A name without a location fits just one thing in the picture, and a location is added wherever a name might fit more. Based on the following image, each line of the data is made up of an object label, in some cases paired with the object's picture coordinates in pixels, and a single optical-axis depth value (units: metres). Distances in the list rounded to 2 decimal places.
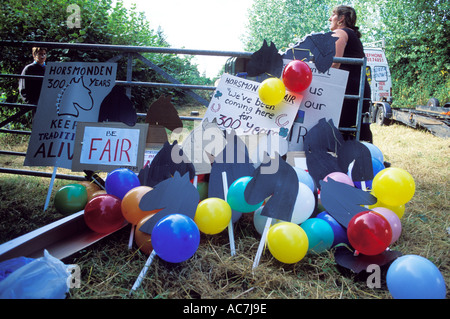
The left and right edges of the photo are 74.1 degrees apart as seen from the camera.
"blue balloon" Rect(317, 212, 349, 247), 1.86
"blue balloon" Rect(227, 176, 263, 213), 1.82
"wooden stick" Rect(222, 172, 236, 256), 1.83
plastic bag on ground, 1.21
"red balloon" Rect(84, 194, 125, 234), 1.82
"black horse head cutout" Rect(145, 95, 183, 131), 2.70
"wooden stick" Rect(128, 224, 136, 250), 1.83
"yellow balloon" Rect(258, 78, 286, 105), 2.43
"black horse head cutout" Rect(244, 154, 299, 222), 1.72
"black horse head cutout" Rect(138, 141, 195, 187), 2.18
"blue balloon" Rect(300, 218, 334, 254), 1.77
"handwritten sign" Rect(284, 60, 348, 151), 2.65
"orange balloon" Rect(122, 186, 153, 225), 1.83
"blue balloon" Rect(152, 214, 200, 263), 1.46
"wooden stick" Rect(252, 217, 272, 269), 1.65
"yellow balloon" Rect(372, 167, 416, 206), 1.74
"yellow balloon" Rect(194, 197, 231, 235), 1.74
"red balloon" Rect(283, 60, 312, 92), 2.44
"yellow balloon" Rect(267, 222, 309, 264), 1.57
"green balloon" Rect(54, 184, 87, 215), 2.18
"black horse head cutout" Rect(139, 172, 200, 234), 1.70
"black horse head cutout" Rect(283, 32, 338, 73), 2.61
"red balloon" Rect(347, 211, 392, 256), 1.49
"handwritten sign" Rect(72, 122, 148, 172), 2.62
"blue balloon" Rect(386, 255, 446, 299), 1.25
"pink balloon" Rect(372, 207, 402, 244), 1.85
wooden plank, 1.54
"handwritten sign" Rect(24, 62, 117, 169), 2.77
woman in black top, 2.85
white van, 9.13
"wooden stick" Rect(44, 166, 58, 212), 2.54
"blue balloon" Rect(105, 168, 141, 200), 2.12
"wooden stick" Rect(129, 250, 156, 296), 1.47
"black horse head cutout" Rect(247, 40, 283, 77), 2.62
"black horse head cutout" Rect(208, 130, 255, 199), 2.13
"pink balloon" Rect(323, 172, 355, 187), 2.08
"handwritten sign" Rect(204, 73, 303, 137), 2.60
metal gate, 2.77
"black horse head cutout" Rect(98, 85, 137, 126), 2.70
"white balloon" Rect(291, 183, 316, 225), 1.80
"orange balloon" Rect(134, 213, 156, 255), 1.72
